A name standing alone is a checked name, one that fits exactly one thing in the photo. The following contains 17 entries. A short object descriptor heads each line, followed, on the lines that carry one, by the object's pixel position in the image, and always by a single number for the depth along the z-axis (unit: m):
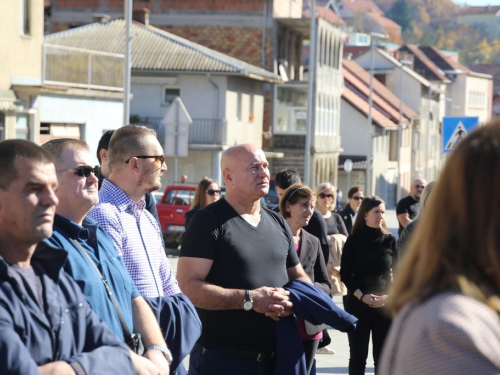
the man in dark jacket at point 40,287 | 4.45
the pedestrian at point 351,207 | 19.29
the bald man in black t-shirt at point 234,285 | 7.35
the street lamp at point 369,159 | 75.52
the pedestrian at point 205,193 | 14.65
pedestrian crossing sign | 21.36
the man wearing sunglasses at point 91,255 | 5.35
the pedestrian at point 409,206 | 15.94
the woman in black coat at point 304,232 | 10.10
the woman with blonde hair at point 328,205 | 14.28
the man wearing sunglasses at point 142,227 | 6.29
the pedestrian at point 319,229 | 12.01
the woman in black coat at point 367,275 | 11.44
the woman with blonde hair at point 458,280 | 3.09
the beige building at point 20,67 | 30.92
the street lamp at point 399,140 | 90.46
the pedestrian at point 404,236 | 11.16
